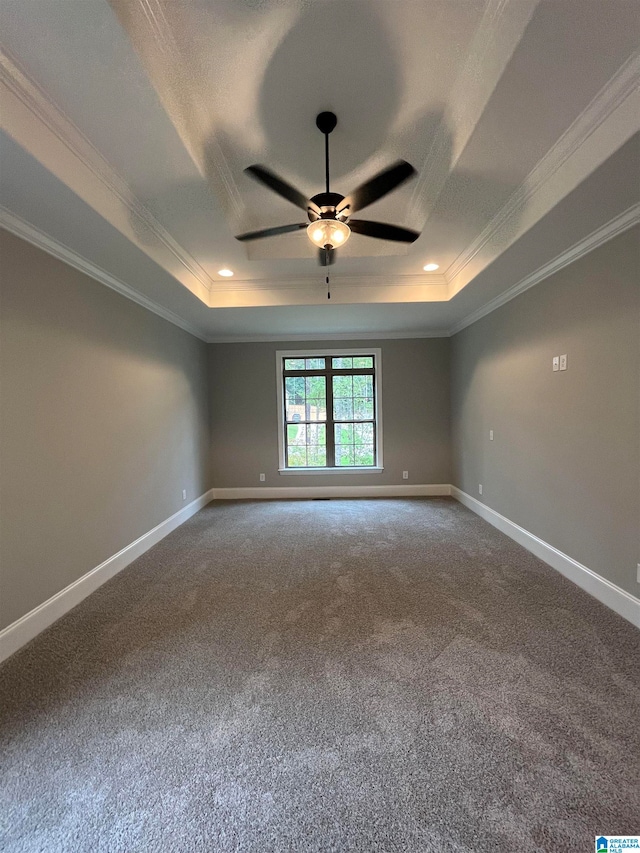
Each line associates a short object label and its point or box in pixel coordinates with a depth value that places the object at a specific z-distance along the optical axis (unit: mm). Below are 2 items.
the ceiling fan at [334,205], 1820
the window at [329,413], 5676
